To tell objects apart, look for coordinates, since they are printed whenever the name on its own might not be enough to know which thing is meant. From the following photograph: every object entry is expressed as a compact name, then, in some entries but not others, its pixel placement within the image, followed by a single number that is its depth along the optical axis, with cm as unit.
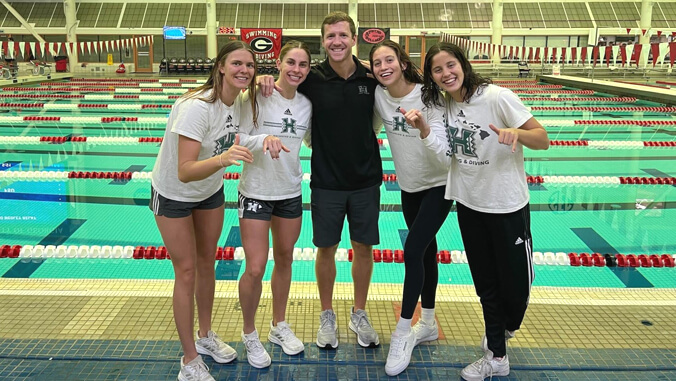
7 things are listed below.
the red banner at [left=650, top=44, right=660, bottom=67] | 1711
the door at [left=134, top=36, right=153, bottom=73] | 2947
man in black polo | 255
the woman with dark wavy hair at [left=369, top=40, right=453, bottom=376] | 245
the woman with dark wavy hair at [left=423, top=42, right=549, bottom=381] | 227
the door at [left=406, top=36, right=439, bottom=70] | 2956
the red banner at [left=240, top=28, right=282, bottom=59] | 2055
